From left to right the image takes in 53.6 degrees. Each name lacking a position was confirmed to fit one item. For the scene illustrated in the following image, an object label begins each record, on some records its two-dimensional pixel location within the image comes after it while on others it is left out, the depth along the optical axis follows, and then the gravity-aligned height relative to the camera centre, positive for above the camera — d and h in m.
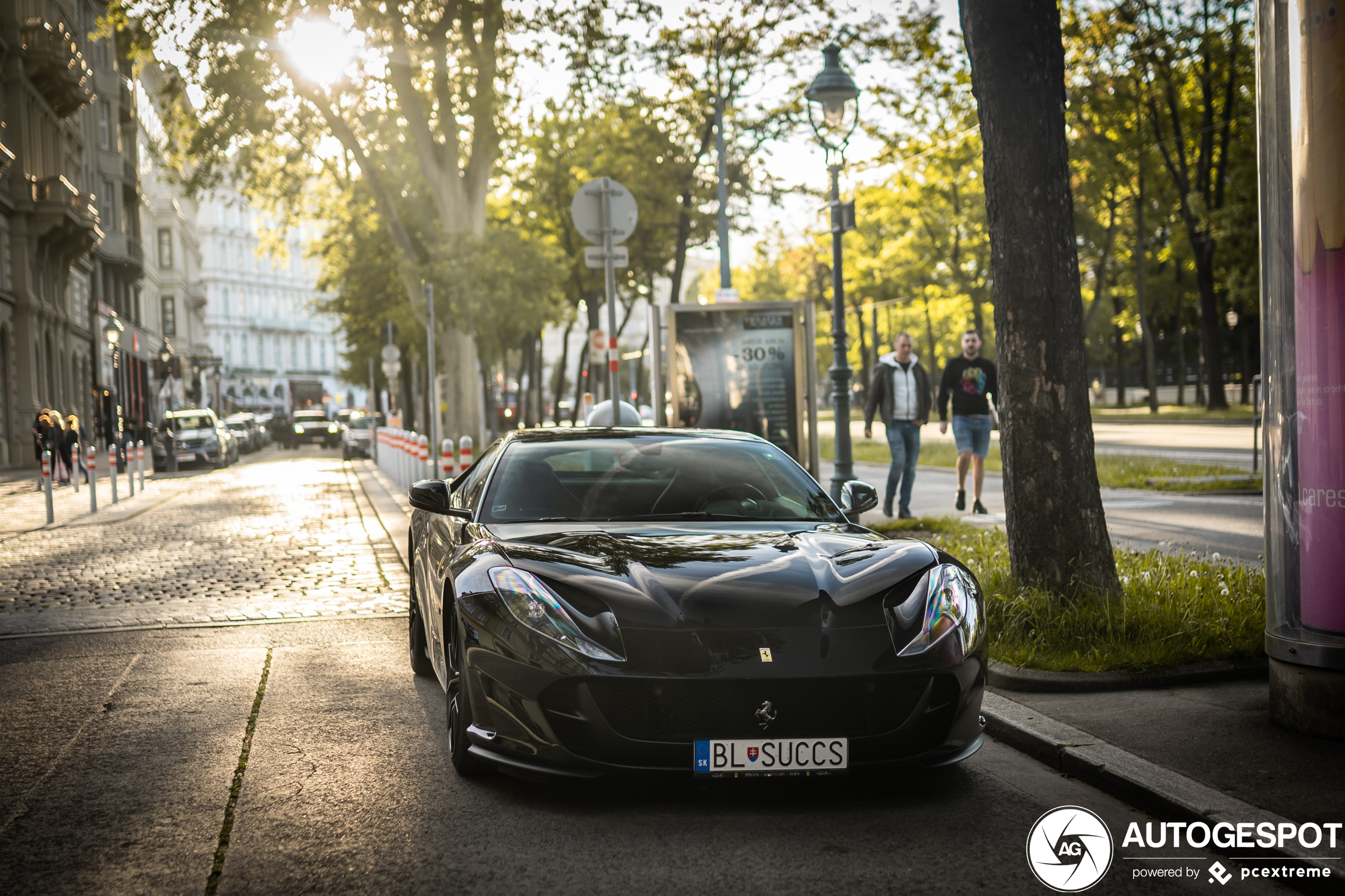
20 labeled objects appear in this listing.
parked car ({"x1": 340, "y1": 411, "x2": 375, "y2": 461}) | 40.38 -0.56
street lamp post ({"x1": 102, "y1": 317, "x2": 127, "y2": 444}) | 33.81 +2.37
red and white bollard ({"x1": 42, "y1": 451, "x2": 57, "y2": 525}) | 17.39 -0.62
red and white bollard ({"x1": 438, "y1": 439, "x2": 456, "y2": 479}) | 16.75 -0.58
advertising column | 4.73 +0.12
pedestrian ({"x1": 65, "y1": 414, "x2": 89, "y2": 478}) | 27.08 -0.20
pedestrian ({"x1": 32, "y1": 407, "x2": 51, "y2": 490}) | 27.33 +0.12
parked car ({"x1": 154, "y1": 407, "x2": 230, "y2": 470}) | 35.69 -0.35
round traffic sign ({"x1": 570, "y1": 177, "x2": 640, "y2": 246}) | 12.42 +1.89
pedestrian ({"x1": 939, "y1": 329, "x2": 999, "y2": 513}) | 13.95 -0.04
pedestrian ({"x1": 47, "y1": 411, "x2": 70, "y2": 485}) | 27.30 -0.43
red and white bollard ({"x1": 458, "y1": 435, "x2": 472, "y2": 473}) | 17.17 -0.47
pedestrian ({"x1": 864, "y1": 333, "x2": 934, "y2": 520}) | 13.90 -0.05
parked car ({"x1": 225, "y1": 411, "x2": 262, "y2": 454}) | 51.66 -0.25
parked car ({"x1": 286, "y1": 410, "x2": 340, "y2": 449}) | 59.72 -0.51
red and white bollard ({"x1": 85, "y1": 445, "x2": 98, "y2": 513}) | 18.76 -0.82
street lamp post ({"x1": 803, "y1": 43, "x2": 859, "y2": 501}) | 14.53 +2.01
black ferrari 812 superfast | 4.11 -0.78
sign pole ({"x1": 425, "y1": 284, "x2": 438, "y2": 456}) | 20.38 +0.53
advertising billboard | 14.43 +0.38
